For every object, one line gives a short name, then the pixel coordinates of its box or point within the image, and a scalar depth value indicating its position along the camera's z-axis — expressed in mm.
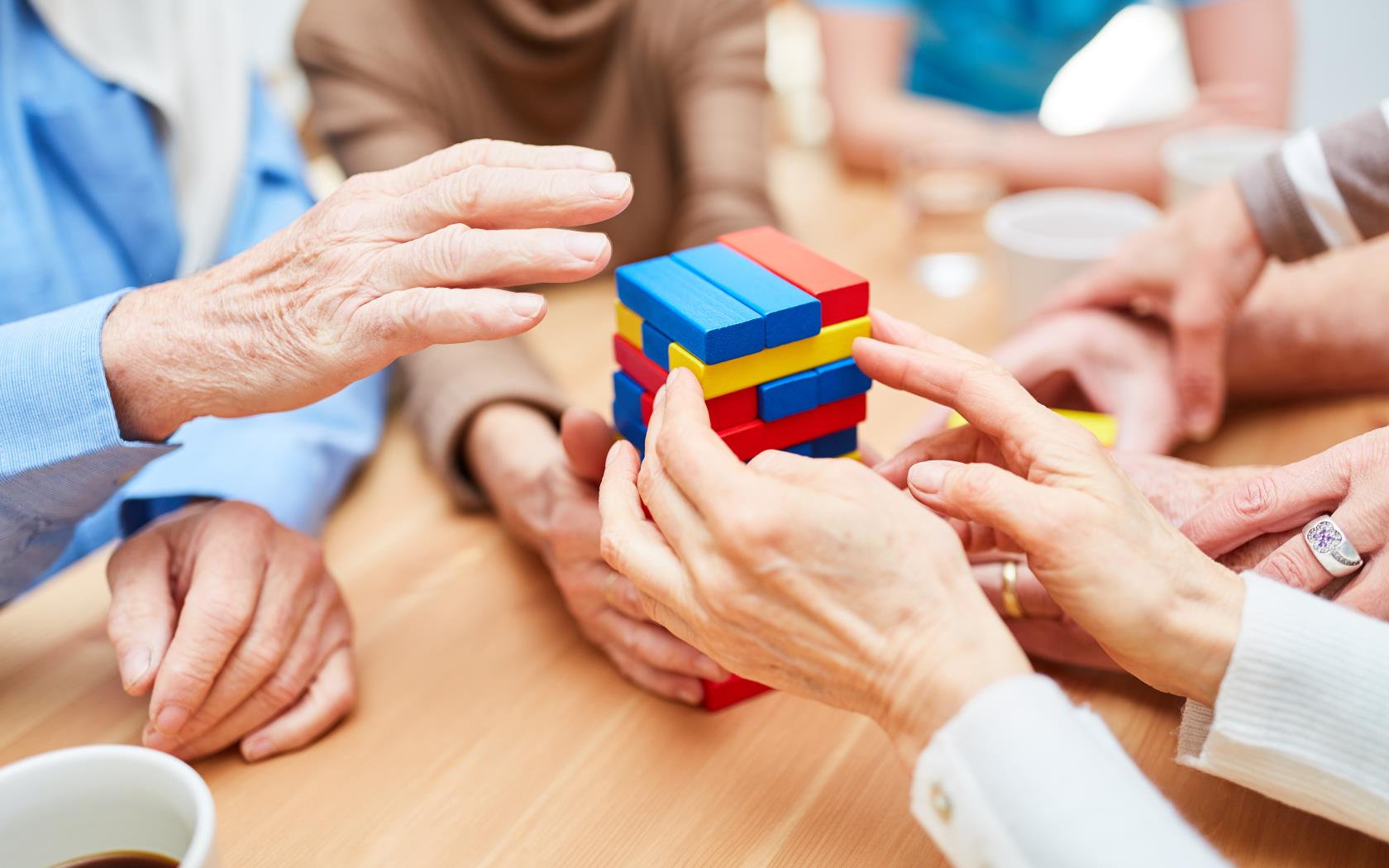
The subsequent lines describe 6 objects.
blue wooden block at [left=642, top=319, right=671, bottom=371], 677
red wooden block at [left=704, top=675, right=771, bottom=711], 725
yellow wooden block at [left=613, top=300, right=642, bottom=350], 724
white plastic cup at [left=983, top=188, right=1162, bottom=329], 1090
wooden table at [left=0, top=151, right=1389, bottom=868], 623
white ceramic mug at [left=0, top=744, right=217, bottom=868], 525
